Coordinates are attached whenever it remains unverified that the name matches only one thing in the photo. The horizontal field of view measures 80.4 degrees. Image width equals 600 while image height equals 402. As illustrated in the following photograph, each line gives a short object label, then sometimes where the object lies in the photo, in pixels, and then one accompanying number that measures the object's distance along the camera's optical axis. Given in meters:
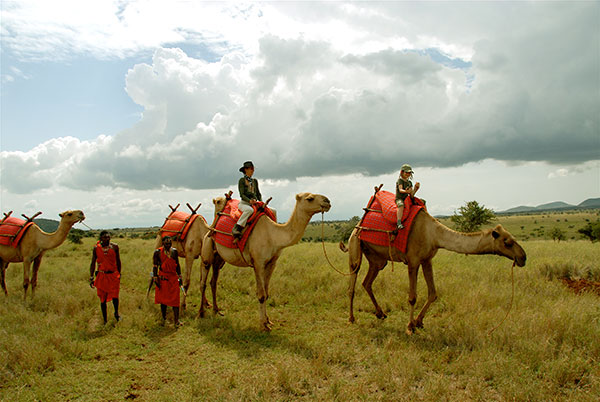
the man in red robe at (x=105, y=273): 8.72
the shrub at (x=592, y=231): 29.08
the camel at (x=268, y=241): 7.78
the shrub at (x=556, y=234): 36.83
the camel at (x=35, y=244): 10.63
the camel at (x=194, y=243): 10.40
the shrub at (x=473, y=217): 22.73
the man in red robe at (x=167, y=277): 8.72
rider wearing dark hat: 8.55
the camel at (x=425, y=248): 6.70
